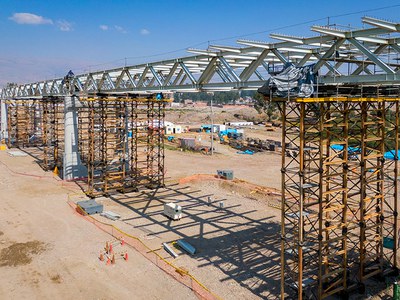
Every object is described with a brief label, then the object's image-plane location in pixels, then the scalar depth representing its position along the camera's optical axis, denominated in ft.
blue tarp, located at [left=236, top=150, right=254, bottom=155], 157.17
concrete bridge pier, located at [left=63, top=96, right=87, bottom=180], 102.25
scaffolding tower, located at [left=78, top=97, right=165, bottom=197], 88.43
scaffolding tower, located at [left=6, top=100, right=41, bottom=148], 165.44
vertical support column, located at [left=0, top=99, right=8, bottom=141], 179.73
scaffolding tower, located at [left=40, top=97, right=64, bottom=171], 118.75
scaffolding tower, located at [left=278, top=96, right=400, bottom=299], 39.65
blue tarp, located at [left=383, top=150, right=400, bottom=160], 130.00
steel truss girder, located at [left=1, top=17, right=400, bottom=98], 34.06
